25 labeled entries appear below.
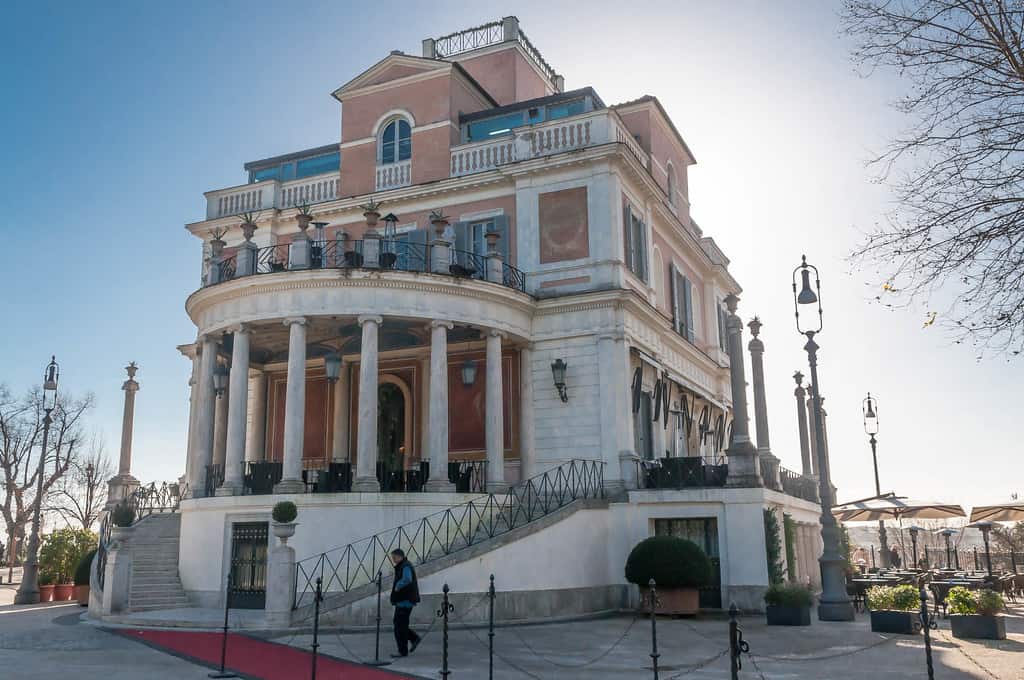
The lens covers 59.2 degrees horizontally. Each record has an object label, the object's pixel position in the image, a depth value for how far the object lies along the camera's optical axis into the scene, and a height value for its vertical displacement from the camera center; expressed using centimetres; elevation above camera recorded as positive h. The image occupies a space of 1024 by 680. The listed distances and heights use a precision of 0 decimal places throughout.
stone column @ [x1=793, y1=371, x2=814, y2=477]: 3200 +395
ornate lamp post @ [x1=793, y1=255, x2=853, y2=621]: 1869 -48
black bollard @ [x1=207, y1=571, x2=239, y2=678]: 1195 -170
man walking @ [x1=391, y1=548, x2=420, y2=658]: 1365 -91
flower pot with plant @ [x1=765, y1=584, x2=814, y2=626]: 1758 -131
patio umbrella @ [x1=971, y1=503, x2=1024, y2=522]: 2681 +66
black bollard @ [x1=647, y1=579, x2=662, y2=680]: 1000 -116
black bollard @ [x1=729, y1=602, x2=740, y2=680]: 911 -108
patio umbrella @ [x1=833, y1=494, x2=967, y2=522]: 2645 +77
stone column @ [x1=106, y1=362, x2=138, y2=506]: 2703 +270
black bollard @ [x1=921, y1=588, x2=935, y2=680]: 966 -99
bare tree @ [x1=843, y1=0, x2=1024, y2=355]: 988 +449
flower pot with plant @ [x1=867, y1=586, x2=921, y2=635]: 1603 -130
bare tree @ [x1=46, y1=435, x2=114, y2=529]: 5822 +325
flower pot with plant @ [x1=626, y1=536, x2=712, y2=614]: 1894 -68
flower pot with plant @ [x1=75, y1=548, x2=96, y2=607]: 2444 -93
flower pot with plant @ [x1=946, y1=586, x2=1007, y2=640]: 1525 -133
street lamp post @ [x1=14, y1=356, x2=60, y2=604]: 2558 -51
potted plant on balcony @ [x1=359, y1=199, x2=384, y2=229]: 2205 +779
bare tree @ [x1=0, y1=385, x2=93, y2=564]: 5112 +483
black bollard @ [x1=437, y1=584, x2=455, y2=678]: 1050 -91
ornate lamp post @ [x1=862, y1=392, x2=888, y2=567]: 3406 +338
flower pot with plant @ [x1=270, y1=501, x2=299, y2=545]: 1711 +44
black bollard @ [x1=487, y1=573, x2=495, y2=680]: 1063 -111
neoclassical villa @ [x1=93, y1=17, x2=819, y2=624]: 2005 +451
